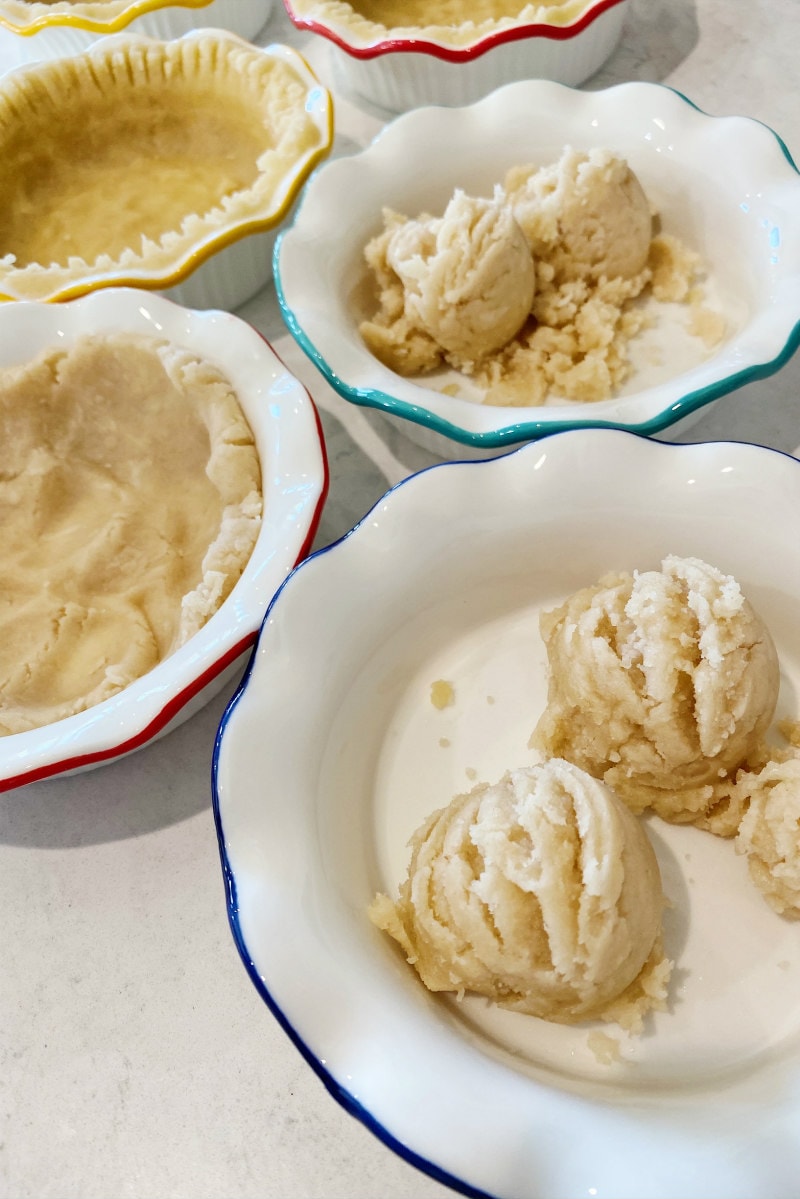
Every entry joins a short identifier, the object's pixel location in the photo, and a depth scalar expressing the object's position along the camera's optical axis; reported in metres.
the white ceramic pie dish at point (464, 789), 0.19
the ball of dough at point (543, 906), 0.21
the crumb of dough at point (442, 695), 0.26
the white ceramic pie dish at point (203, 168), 0.32
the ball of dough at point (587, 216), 0.30
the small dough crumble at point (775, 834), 0.22
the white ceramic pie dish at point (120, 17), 0.39
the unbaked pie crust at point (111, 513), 0.27
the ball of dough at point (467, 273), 0.29
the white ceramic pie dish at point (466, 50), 0.35
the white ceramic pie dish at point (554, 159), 0.26
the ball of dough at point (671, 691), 0.23
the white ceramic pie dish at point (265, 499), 0.24
